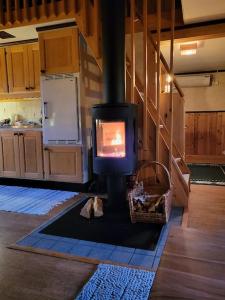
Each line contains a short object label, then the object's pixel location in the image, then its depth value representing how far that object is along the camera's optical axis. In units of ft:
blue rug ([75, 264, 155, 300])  4.60
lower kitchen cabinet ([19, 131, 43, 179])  11.88
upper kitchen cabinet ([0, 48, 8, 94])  12.69
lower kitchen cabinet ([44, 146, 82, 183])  11.16
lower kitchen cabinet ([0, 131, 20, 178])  12.34
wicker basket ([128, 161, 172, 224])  7.63
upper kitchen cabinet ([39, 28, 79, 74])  10.65
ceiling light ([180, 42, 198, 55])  13.20
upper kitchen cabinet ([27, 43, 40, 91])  12.14
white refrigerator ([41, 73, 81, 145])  10.77
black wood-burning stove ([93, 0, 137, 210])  8.04
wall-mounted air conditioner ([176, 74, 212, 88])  19.86
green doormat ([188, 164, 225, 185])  13.48
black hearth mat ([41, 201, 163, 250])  6.74
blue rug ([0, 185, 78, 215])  9.32
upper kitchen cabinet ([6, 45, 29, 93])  12.37
